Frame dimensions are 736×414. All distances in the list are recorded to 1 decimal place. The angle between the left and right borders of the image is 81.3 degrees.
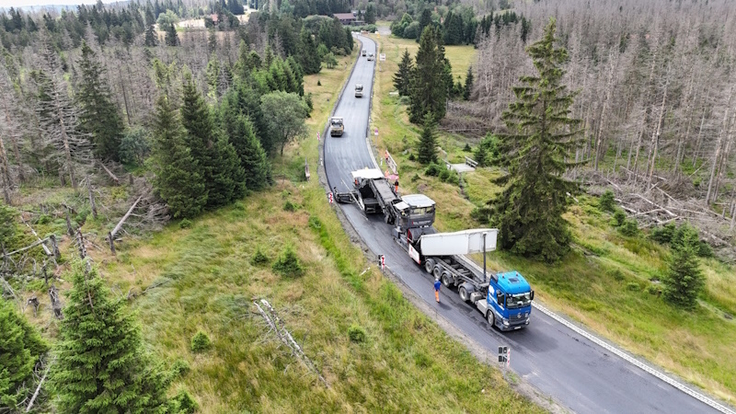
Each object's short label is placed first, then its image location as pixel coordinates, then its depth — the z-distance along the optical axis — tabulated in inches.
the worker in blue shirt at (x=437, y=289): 1004.6
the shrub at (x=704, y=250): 1465.3
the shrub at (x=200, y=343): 823.1
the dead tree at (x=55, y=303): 777.6
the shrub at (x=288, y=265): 1088.8
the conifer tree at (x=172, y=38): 5251.0
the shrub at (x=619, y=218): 1635.1
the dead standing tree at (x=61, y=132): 1488.7
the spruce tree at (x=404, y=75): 3294.8
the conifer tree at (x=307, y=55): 3917.3
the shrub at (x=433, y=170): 1909.4
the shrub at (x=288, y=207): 1509.6
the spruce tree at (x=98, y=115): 1880.3
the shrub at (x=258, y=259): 1141.7
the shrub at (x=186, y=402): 652.7
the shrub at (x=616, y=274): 1200.8
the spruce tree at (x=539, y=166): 1116.5
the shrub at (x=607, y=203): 1802.4
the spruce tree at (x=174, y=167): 1332.4
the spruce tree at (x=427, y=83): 2662.4
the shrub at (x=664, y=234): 1523.1
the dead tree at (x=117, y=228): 1154.0
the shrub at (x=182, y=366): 754.7
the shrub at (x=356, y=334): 855.6
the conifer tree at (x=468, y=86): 3545.8
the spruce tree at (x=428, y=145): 2031.3
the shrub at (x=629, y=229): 1552.7
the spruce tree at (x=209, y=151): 1414.9
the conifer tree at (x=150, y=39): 5188.0
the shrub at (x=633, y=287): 1155.1
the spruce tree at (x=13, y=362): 527.8
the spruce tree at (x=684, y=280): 1066.7
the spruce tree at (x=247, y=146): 1594.5
